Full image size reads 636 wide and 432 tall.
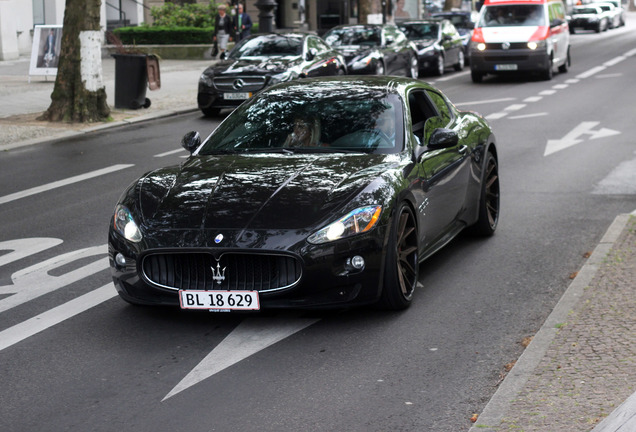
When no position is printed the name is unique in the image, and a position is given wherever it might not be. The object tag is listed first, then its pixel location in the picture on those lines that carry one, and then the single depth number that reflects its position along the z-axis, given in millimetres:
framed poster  25703
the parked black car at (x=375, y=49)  25859
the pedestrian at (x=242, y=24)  35906
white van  27719
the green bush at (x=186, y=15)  40344
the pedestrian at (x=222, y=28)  34406
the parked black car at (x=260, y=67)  20688
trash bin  22203
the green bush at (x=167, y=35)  38219
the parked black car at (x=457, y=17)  41688
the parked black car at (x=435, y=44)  31094
